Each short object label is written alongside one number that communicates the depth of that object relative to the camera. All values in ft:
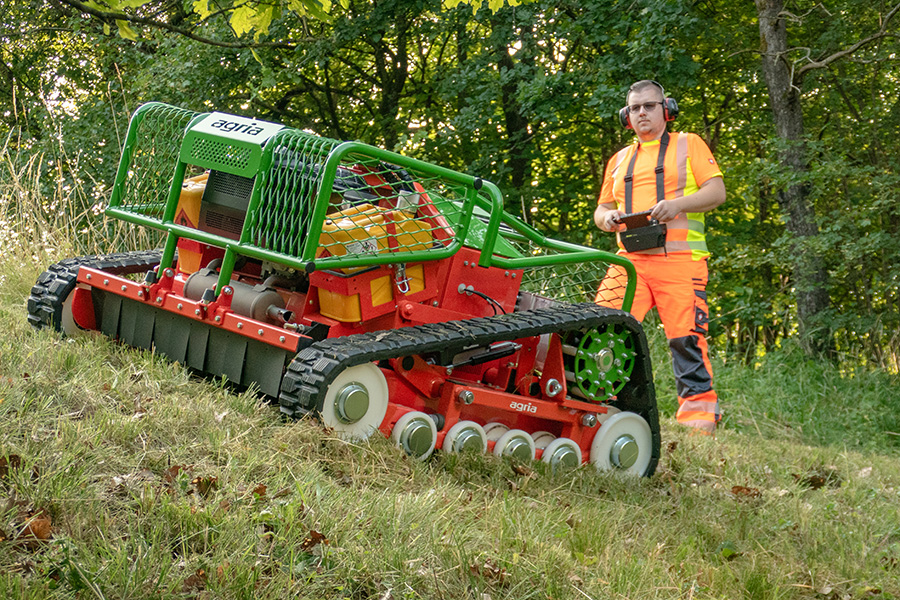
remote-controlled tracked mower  12.79
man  19.94
